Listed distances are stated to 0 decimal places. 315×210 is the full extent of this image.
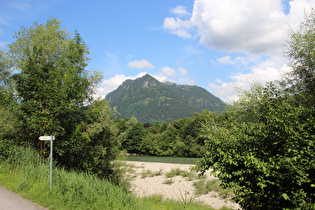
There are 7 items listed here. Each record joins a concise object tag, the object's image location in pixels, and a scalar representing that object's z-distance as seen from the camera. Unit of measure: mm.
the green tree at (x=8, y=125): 11607
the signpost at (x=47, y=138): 8087
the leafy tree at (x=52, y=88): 11883
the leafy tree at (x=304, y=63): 9260
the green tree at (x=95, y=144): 14047
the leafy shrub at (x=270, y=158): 4836
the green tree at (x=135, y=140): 76500
